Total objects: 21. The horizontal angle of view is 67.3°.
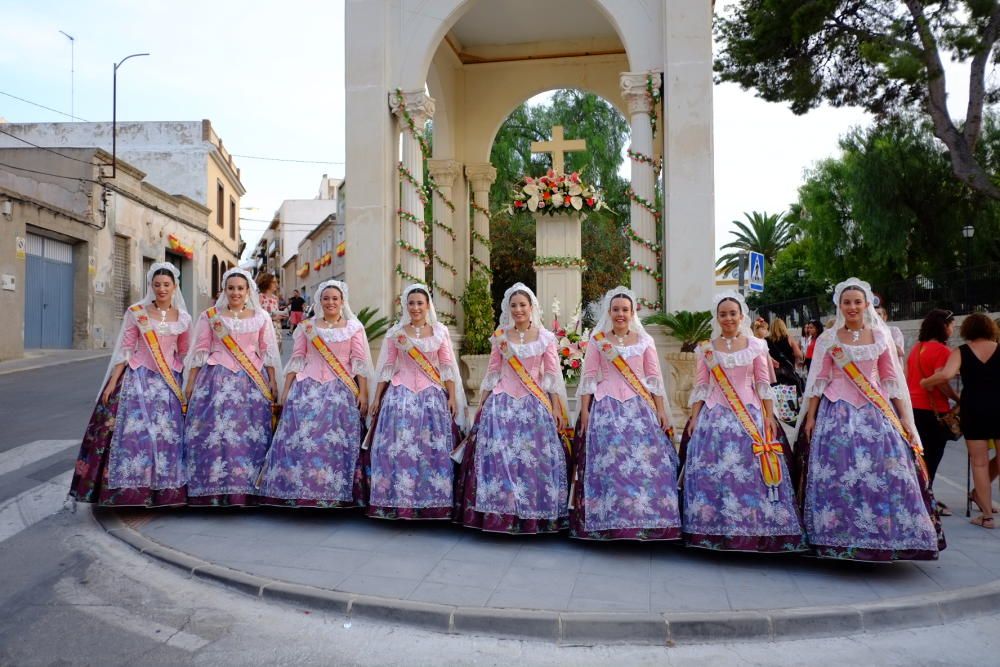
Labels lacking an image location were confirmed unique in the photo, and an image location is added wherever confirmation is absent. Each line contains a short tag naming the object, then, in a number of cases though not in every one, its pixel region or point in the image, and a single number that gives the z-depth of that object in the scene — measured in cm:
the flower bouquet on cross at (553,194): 1009
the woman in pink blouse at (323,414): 548
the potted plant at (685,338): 881
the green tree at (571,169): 2403
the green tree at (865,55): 1346
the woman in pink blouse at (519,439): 509
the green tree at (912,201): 2167
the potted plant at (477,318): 1209
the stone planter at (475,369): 1074
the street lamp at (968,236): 2042
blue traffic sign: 1093
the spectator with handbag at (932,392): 613
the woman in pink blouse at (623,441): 481
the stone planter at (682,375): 876
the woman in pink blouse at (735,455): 466
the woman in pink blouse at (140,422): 556
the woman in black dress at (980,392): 568
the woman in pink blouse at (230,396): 566
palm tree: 5006
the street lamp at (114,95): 2300
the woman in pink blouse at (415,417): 532
